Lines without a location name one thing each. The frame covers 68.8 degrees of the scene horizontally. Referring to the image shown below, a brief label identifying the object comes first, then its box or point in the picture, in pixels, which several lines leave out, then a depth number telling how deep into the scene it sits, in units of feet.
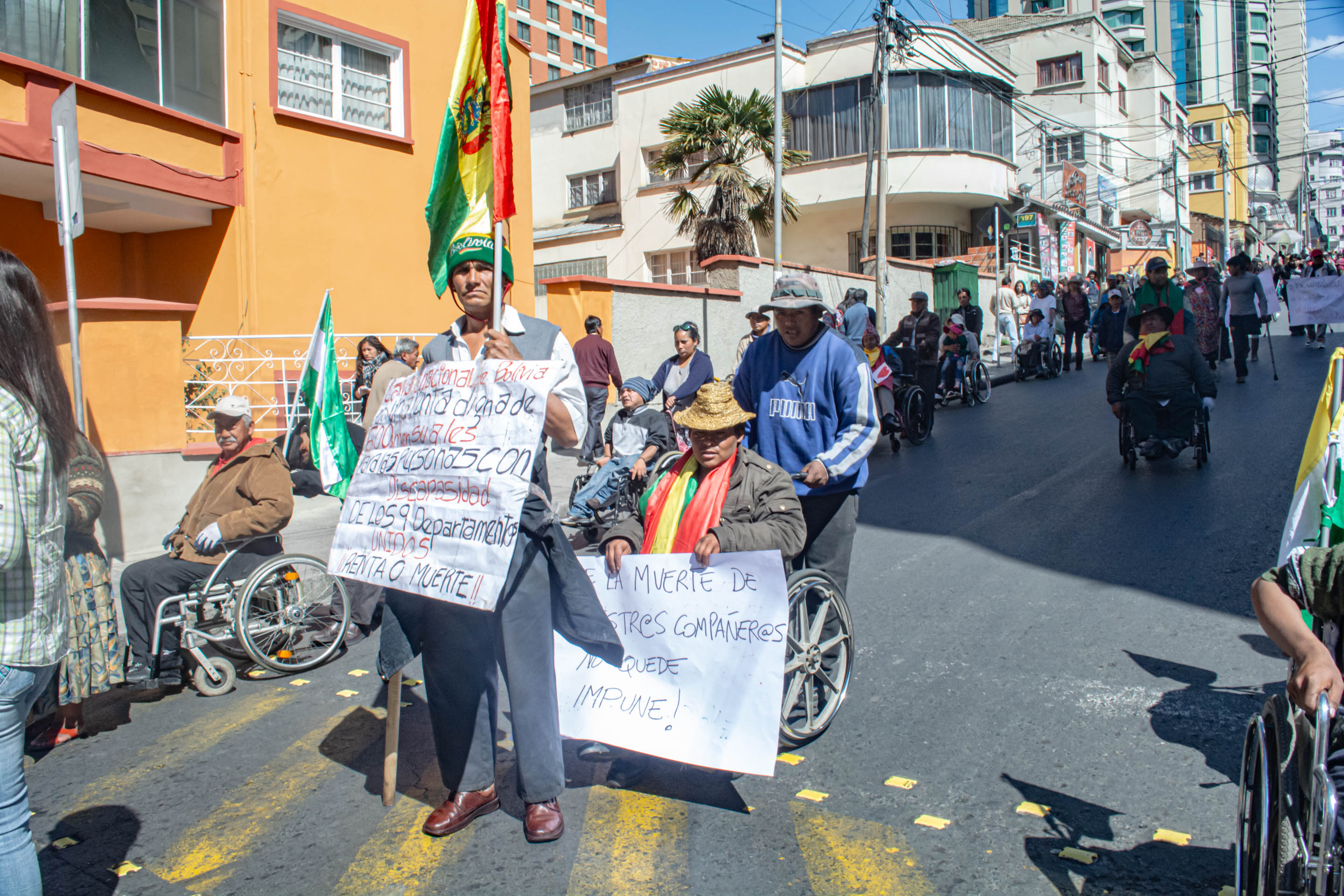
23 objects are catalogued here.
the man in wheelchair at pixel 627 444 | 27.68
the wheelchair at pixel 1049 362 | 64.59
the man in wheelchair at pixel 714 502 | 12.91
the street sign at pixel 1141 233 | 150.10
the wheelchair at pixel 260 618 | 17.12
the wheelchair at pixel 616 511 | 27.73
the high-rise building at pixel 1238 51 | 254.47
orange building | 36.40
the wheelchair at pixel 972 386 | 52.85
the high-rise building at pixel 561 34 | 205.77
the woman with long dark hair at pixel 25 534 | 7.98
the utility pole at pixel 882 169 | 69.26
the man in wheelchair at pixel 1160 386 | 30.37
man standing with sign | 11.16
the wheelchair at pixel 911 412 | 40.78
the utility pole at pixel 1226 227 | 183.83
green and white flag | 21.13
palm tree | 79.25
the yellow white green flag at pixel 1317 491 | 8.53
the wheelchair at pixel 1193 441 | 30.55
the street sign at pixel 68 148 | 20.11
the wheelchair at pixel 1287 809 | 6.78
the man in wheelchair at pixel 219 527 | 17.31
